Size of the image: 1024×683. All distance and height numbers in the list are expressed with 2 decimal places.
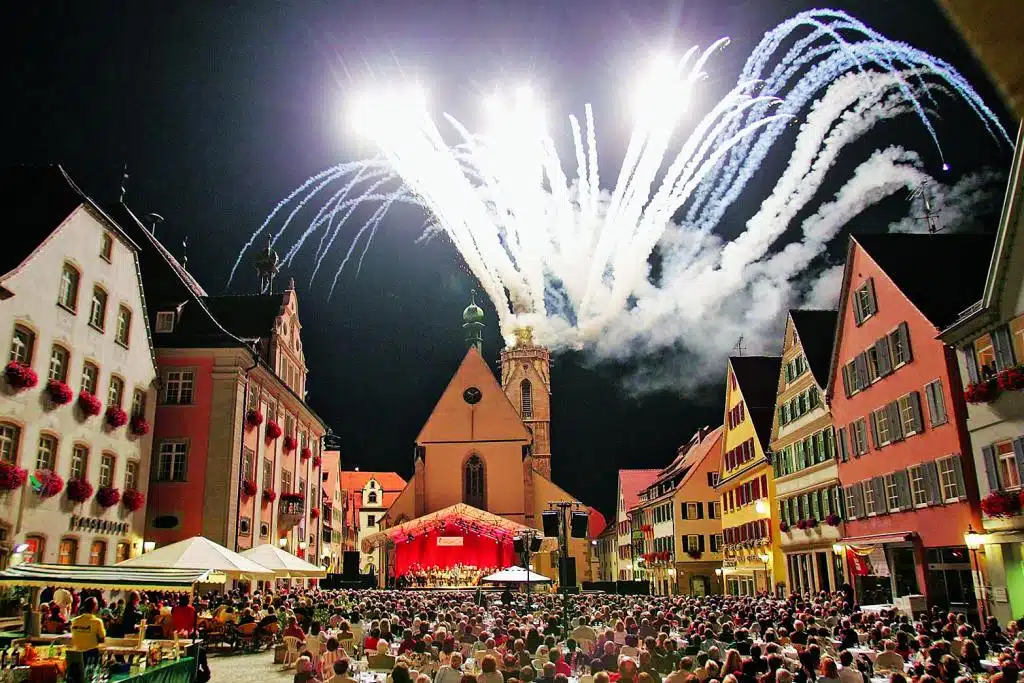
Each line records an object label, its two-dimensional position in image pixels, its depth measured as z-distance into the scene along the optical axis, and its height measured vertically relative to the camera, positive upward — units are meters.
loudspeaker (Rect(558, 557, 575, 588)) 56.28 +0.23
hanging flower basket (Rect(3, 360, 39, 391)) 21.78 +5.32
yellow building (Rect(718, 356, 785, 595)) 41.22 +4.52
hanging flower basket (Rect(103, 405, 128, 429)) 27.66 +5.35
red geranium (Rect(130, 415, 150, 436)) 29.67 +5.41
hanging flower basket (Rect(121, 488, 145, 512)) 28.59 +2.85
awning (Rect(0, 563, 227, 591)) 15.37 +0.19
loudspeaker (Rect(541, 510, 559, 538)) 30.12 +1.86
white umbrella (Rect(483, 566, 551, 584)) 35.69 -0.01
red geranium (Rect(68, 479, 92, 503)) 24.81 +2.76
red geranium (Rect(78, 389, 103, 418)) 25.78 +5.41
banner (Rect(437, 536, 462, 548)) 61.28 +2.54
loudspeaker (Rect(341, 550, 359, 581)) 55.31 +1.09
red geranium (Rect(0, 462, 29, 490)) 21.33 +2.78
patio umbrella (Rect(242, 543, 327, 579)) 26.03 +0.64
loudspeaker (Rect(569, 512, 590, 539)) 29.92 +1.75
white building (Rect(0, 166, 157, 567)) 22.52 +6.17
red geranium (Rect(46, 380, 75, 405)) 23.89 +5.35
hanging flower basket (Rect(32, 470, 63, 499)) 23.18 +2.80
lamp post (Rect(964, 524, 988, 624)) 23.53 +0.45
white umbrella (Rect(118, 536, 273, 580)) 20.02 +0.63
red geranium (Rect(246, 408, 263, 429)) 35.72 +6.72
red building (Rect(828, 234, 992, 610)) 25.62 +4.82
